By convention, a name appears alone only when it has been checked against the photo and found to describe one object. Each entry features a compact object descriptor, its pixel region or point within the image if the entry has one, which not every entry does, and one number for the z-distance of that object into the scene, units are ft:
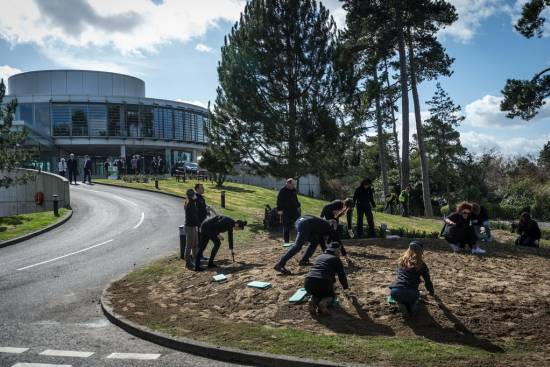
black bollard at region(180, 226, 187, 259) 43.57
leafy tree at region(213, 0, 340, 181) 63.00
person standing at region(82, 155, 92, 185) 113.50
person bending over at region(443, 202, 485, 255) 39.50
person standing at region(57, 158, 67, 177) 120.67
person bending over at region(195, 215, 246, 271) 36.52
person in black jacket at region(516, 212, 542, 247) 46.93
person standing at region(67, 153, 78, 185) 108.40
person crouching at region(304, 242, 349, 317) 25.89
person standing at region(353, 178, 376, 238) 45.79
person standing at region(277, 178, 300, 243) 44.60
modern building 159.02
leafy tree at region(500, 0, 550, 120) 62.13
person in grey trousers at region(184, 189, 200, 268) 38.91
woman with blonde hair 25.09
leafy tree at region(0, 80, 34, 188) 71.26
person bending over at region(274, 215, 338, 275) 32.89
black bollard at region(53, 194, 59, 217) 71.86
